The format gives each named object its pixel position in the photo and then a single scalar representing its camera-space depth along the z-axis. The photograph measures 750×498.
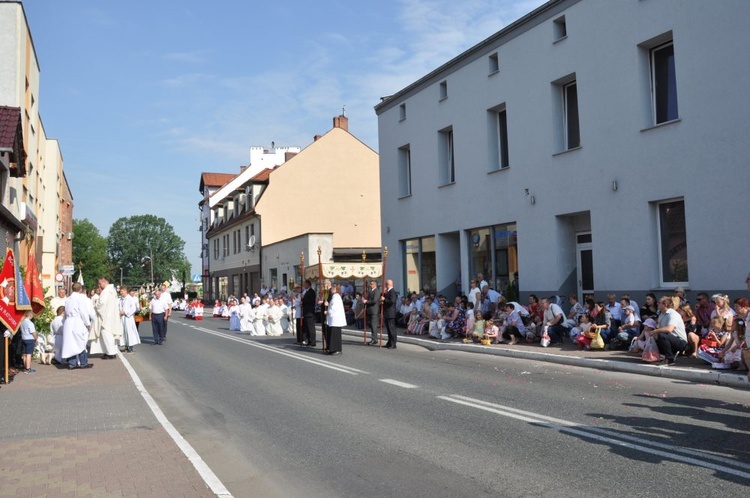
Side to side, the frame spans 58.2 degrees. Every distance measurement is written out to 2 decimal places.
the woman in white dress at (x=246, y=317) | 28.08
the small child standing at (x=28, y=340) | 13.32
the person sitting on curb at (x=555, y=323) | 16.06
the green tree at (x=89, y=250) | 98.62
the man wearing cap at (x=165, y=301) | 21.08
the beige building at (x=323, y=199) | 45.81
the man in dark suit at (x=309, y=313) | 19.11
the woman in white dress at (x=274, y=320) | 25.83
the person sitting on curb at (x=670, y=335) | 12.20
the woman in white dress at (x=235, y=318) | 28.95
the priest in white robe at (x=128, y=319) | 18.45
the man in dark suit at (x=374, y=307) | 19.00
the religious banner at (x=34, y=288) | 13.32
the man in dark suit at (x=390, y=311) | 18.12
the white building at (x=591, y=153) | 14.16
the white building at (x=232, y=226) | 48.97
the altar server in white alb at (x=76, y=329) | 13.81
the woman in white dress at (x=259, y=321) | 25.64
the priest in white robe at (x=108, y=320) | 16.06
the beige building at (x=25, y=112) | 21.55
